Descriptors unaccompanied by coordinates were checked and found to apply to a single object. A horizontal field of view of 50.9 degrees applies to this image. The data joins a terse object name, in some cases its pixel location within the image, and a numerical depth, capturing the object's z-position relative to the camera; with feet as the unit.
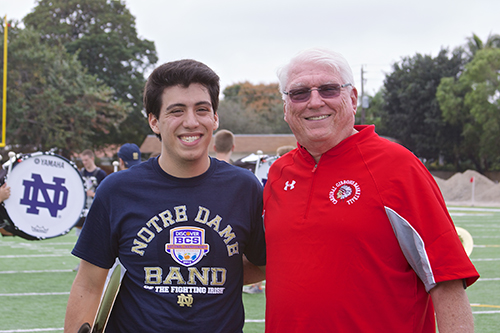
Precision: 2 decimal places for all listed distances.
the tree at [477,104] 115.24
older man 6.80
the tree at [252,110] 189.06
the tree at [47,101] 91.15
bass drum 24.90
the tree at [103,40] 123.03
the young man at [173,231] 7.36
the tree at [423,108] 130.11
